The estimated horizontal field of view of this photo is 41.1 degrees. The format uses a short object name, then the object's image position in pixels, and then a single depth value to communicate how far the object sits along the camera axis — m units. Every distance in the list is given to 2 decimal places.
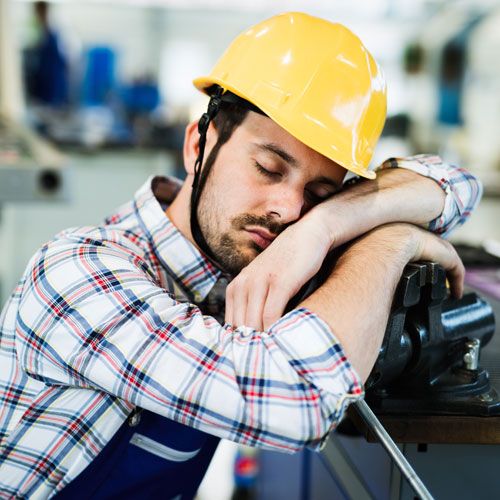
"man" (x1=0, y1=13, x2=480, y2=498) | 0.96
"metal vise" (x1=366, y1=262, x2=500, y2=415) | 1.10
